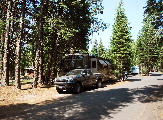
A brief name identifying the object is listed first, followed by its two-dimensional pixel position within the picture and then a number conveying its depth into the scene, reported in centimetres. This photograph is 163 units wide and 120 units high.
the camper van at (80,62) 1596
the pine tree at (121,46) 2234
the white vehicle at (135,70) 4303
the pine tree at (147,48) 3738
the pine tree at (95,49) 5378
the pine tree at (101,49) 5345
